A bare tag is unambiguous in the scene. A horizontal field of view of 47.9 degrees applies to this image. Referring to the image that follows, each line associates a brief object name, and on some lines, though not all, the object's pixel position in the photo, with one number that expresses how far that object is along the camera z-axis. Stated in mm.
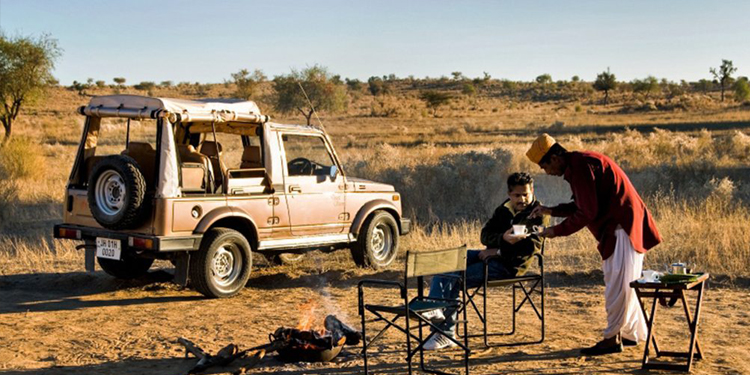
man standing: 6445
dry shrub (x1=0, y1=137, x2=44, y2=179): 20922
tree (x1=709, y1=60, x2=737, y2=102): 75625
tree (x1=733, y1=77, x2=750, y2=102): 63031
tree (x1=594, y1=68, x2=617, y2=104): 76500
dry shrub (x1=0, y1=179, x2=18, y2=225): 16344
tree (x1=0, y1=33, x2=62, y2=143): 36594
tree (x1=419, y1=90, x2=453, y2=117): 64500
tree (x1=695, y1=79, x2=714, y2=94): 84875
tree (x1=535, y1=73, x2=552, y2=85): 101306
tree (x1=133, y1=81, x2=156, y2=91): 83188
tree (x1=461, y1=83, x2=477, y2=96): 84125
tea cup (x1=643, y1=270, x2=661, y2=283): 6281
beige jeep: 8938
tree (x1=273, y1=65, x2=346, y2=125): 50250
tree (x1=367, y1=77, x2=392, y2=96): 85188
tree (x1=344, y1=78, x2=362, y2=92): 88725
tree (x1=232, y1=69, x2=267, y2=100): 54438
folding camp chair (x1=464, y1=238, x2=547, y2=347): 6851
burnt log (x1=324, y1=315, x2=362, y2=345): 7020
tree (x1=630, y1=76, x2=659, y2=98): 77188
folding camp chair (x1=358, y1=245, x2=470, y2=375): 5777
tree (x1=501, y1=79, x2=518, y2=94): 92000
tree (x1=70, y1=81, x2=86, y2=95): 77494
